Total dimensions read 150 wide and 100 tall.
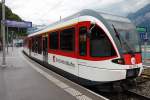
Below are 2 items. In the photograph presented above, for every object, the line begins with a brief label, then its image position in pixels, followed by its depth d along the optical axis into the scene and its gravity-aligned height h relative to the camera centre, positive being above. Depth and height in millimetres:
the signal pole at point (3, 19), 8145 +2016
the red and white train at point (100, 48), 3860 -68
